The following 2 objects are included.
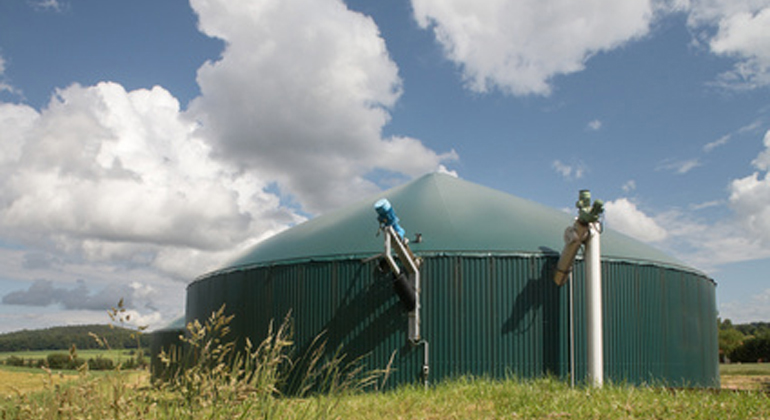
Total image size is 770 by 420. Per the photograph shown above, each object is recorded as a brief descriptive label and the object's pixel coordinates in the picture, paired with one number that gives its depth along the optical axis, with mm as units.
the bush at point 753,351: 46362
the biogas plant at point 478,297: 14930
